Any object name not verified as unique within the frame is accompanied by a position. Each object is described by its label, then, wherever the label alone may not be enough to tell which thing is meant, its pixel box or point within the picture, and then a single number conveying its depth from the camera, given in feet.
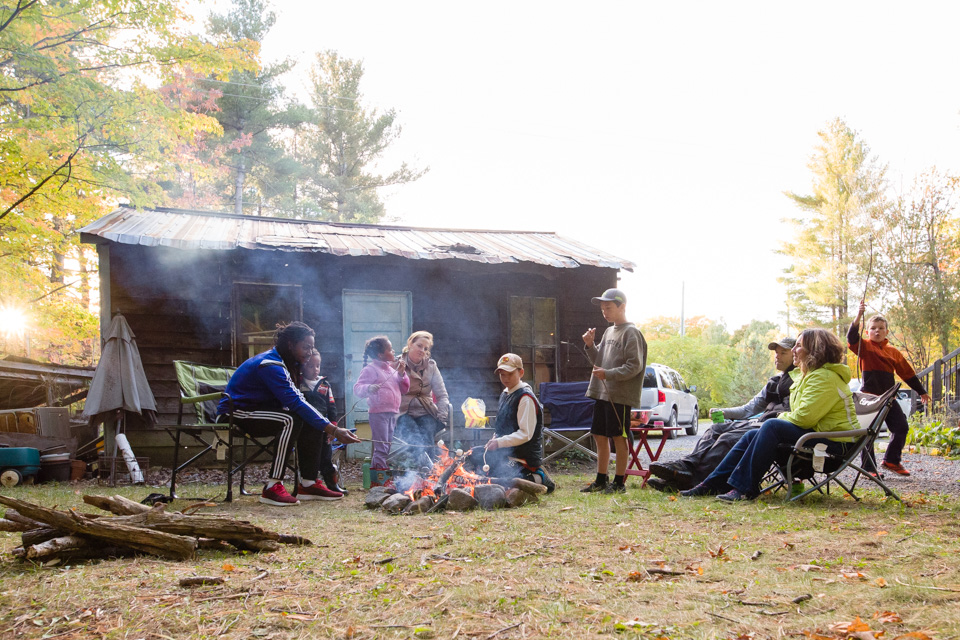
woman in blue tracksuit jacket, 15.43
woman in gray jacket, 19.66
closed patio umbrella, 21.68
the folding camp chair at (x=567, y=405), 24.62
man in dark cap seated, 16.75
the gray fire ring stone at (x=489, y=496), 14.49
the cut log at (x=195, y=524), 9.54
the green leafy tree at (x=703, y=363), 79.65
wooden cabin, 24.84
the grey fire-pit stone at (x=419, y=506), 14.10
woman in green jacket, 14.51
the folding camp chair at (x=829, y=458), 14.32
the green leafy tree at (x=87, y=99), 23.70
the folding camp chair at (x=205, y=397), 16.01
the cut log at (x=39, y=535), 9.09
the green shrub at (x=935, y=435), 25.63
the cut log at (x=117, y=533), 9.05
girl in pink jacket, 19.04
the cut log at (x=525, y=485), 15.31
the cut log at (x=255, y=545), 9.84
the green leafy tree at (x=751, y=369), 70.95
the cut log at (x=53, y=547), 8.77
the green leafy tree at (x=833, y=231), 69.72
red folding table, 18.44
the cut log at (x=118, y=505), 9.97
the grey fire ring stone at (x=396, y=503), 14.20
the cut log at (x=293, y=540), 10.47
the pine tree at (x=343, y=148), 73.36
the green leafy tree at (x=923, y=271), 52.70
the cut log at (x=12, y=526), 9.29
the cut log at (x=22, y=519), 9.46
